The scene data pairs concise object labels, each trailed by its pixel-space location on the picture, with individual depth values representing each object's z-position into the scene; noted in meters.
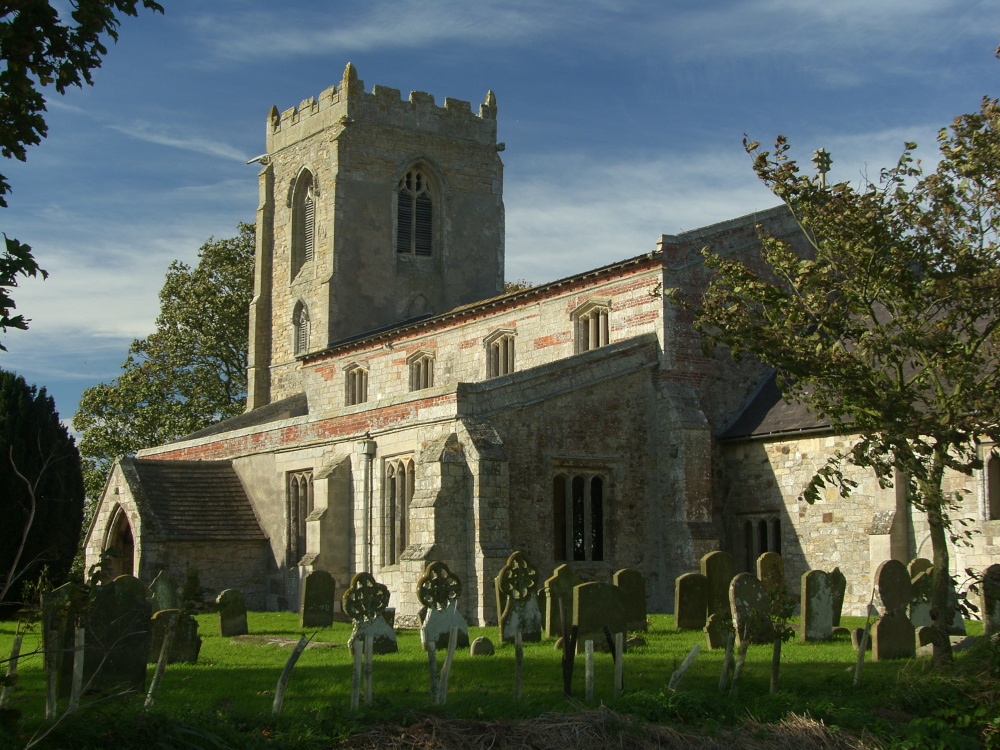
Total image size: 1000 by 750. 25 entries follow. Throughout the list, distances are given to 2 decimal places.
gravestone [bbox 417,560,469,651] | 15.72
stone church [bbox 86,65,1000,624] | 23.30
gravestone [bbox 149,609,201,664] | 15.96
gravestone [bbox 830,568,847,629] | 18.44
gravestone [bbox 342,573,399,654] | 15.52
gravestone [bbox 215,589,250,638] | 20.42
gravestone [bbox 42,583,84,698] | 11.55
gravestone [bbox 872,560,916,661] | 15.87
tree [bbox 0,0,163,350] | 8.72
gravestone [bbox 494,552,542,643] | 17.91
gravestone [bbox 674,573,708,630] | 19.47
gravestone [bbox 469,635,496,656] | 16.72
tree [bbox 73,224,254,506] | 45.66
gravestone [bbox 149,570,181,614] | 19.02
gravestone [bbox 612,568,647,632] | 18.83
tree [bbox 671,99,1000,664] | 14.42
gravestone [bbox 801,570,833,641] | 18.12
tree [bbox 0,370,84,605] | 26.58
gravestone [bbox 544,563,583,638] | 17.86
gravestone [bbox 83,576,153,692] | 13.11
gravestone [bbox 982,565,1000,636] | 16.25
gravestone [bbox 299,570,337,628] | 20.92
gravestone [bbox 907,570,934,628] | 17.69
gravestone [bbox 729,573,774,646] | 14.51
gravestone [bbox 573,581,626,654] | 16.50
